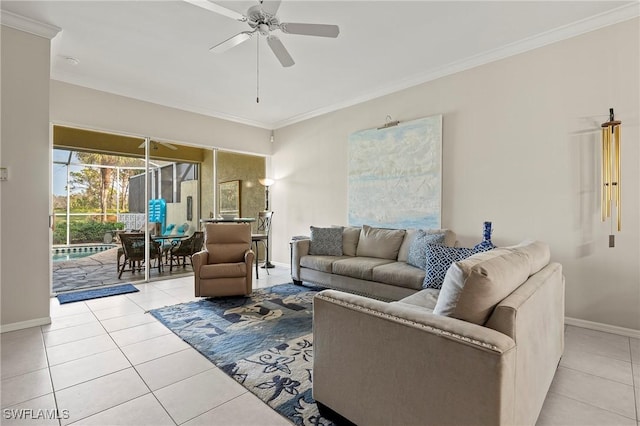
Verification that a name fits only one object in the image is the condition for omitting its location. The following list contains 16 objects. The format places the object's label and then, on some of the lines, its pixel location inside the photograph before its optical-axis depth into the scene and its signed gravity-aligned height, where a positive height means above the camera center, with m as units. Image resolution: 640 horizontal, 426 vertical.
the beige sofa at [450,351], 1.13 -0.59
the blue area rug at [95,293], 3.95 -1.11
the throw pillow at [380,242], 4.15 -0.41
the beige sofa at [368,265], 3.48 -0.66
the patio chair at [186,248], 5.46 -0.64
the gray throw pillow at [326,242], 4.63 -0.44
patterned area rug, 1.94 -1.12
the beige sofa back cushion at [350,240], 4.59 -0.41
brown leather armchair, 3.86 -0.66
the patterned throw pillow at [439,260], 2.84 -0.44
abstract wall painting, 4.14 +0.55
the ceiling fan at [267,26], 2.42 +1.59
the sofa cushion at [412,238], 3.64 -0.32
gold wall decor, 2.86 +0.41
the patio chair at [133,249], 4.92 -0.61
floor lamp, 6.20 +0.39
